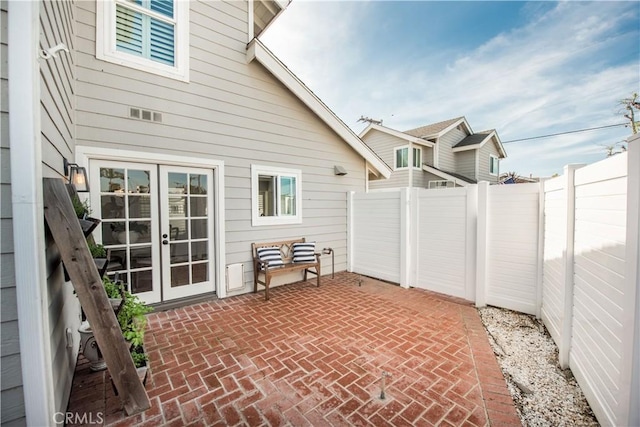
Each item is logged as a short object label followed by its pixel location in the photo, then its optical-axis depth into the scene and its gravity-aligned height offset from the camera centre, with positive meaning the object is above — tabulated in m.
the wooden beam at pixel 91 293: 1.61 -0.60
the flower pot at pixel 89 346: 2.30 -1.26
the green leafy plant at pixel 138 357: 2.21 -1.32
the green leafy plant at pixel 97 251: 2.34 -0.41
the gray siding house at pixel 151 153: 1.35 +0.70
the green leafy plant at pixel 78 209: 2.05 -0.01
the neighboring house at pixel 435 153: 12.17 +2.87
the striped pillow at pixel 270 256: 4.65 -0.89
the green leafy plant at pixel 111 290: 2.31 -0.76
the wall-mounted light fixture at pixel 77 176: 2.56 +0.33
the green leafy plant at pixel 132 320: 2.19 -1.03
